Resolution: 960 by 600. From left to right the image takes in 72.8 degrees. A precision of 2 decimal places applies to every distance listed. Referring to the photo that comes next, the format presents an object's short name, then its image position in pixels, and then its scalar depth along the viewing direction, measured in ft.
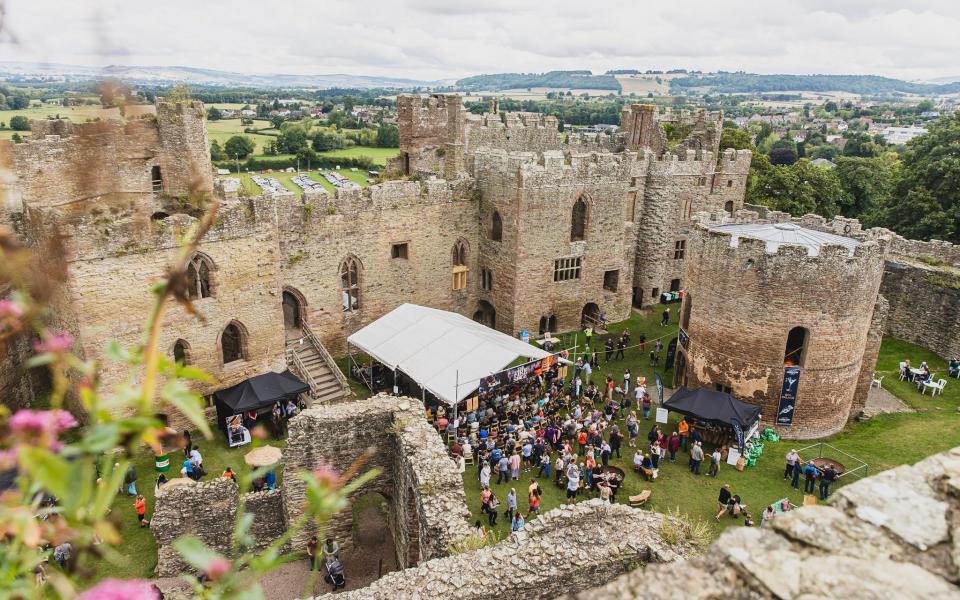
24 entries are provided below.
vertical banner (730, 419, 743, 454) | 64.64
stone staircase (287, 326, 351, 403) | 74.54
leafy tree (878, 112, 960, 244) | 118.62
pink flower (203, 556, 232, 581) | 8.21
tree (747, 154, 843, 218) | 148.56
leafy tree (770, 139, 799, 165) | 377.71
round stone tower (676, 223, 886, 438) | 65.67
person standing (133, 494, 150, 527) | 54.24
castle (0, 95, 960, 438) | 63.41
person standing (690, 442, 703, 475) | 62.80
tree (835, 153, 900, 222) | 165.27
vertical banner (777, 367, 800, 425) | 69.15
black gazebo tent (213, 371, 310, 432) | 66.08
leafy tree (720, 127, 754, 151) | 162.50
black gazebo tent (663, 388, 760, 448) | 64.95
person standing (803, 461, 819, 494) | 59.57
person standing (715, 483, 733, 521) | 56.20
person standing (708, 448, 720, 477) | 62.58
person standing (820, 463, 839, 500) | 58.95
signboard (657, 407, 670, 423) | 69.77
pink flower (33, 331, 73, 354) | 8.33
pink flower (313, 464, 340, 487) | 9.11
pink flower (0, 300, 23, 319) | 8.82
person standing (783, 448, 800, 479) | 61.57
